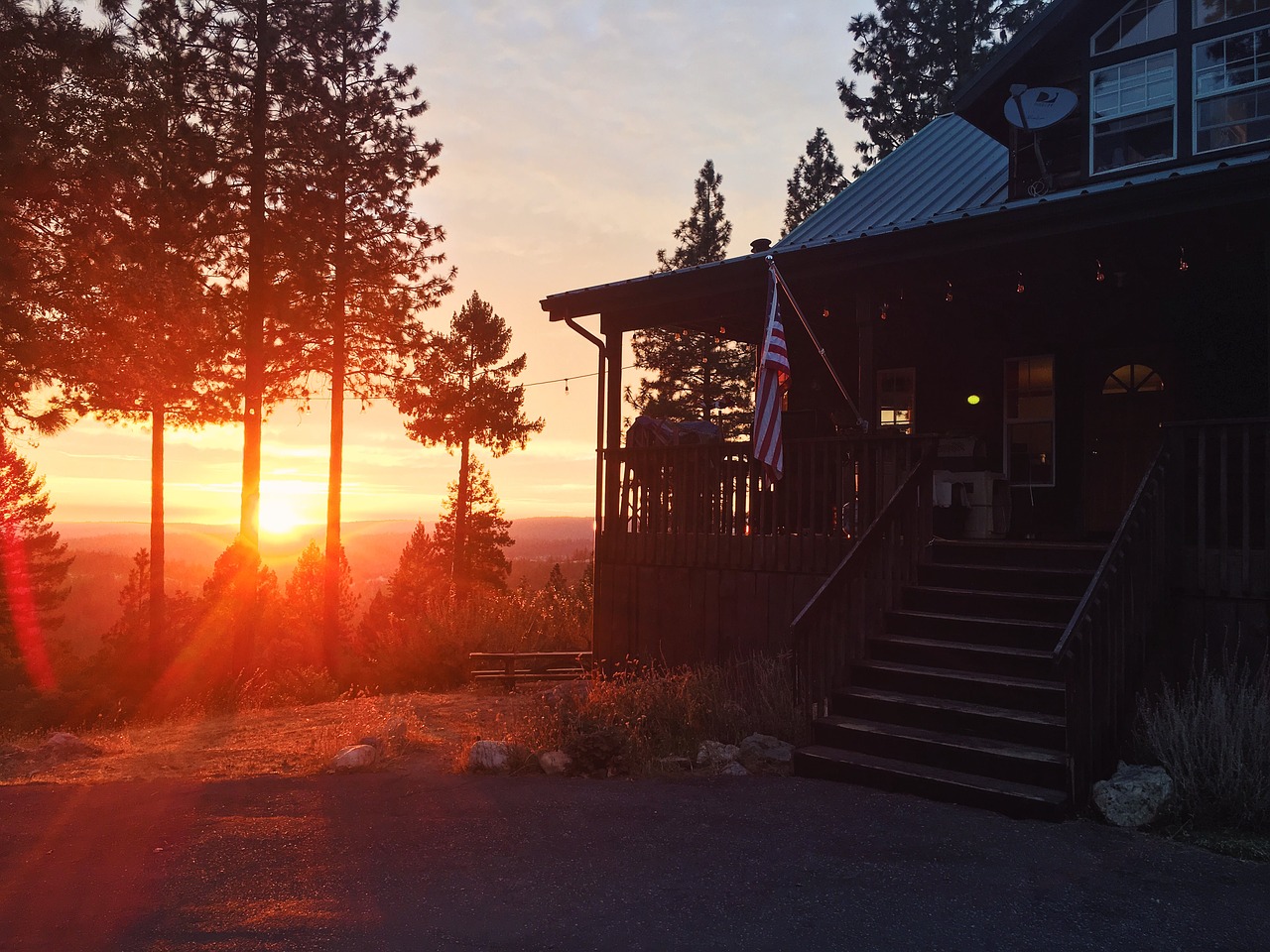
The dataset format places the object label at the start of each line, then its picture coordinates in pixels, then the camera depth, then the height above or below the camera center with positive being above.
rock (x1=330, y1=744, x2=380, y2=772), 8.02 -2.23
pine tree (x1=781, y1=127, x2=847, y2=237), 37.06 +12.32
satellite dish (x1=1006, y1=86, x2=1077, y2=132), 11.33 +4.67
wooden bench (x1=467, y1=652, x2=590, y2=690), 14.34 -2.62
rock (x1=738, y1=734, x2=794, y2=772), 7.75 -2.09
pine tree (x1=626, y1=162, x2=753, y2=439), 42.22 +6.05
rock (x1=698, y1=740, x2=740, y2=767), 7.73 -2.08
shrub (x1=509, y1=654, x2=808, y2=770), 7.94 -1.95
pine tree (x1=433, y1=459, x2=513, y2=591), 44.69 -1.86
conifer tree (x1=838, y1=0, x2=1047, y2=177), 30.80 +14.52
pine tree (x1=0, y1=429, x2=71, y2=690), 23.53 -3.61
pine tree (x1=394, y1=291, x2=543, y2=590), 38.16 +3.86
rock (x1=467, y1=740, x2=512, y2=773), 7.73 -2.13
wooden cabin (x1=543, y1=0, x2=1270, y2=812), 7.45 +0.70
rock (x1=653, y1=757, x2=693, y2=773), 7.62 -2.13
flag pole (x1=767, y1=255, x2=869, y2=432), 10.05 +2.04
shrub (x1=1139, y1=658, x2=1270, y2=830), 6.12 -1.65
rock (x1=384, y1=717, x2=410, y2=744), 9.09 -2.27
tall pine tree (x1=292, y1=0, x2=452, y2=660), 23.19 +6.40
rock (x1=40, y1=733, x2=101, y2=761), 10.12 -2.75
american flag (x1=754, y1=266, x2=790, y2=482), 9.71 +1.00
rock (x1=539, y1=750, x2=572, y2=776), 7.62 -2.12
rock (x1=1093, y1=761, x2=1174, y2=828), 6.09 -1.88
